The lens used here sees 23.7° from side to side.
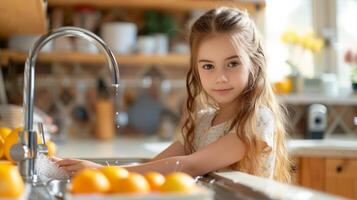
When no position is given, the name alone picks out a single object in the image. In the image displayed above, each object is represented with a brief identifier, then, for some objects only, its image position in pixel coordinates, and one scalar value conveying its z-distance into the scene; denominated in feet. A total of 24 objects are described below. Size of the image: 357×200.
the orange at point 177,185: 4.06
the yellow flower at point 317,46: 10.40
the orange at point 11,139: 5.91
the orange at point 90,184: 4.07
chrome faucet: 5.37
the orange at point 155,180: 4.17
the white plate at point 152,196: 3.93
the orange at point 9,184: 4.10
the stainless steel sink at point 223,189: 4.59
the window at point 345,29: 10.93
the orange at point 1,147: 6.15
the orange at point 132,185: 4.03
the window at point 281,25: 10.89
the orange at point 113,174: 4.17
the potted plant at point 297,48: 10.25
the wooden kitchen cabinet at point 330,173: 8.62
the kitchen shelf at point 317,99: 10.12
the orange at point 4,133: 6.33
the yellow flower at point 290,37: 10.45
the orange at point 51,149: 6.36
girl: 5.65
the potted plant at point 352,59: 10.39
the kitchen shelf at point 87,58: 9.40
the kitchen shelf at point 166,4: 9.62
